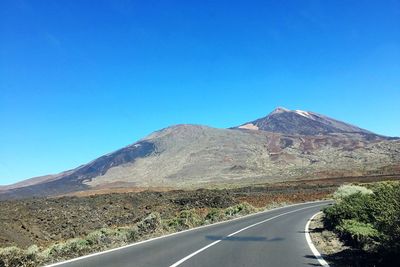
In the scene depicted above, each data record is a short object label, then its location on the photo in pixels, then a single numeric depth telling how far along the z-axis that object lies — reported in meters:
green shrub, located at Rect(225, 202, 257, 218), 37.25
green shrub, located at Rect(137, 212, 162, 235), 22.00
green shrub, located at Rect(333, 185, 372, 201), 28.38
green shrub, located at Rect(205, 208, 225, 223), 31.16
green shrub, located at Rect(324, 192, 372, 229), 16.80
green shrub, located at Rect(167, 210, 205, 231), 25.16
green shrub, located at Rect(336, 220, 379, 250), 13.01
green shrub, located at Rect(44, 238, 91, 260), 13.61
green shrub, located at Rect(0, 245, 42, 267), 10.77
